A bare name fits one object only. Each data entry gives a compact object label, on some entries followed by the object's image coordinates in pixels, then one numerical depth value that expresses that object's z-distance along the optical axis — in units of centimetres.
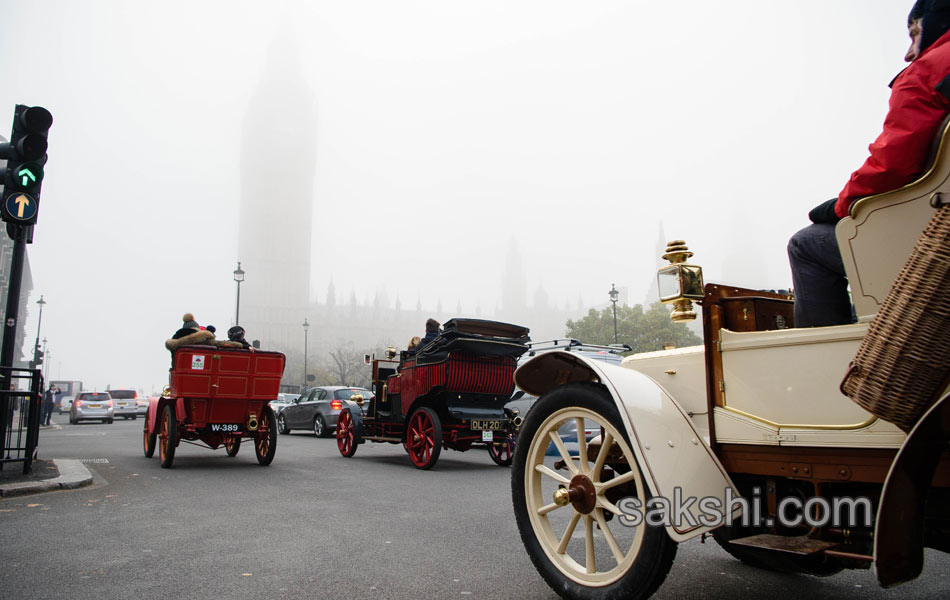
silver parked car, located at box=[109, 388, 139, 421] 3422
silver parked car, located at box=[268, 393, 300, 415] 3120
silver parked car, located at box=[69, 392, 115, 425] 2923
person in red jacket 200
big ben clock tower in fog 12562
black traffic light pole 718
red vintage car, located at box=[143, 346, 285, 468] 873
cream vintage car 201
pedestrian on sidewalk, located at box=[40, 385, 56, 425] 2733
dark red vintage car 930
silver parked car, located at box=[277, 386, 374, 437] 1748
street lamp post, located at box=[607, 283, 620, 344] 3716
